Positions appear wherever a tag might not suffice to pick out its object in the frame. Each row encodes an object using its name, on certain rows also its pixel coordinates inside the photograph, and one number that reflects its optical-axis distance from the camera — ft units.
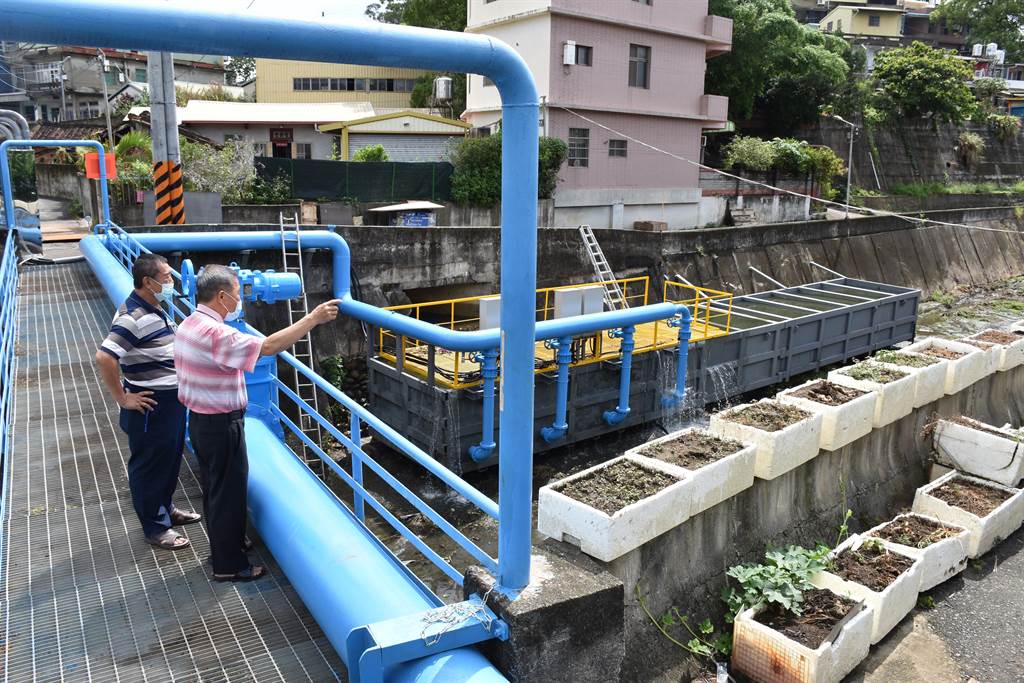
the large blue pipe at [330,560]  9.07
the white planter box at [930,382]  26.78
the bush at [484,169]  71.87
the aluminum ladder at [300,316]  34.09
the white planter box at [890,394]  24.73
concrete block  9.20
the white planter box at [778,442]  20.42
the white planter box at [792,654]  17.04
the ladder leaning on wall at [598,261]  58.23
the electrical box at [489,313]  36.94
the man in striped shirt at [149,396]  13.34
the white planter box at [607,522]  15.55
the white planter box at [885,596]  18.88
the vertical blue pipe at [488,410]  31.40
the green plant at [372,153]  80.69
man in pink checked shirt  11.51
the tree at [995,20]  173.88
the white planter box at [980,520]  23.27
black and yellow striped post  39.50
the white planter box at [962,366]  28.76
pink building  73.72
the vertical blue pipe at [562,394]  33.65
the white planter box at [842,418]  22.48
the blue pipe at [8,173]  42.11
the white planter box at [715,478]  18.01
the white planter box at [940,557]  21.07
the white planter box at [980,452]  26.30
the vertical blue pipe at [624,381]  36.24
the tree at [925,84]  115.65
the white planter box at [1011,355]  32.53
